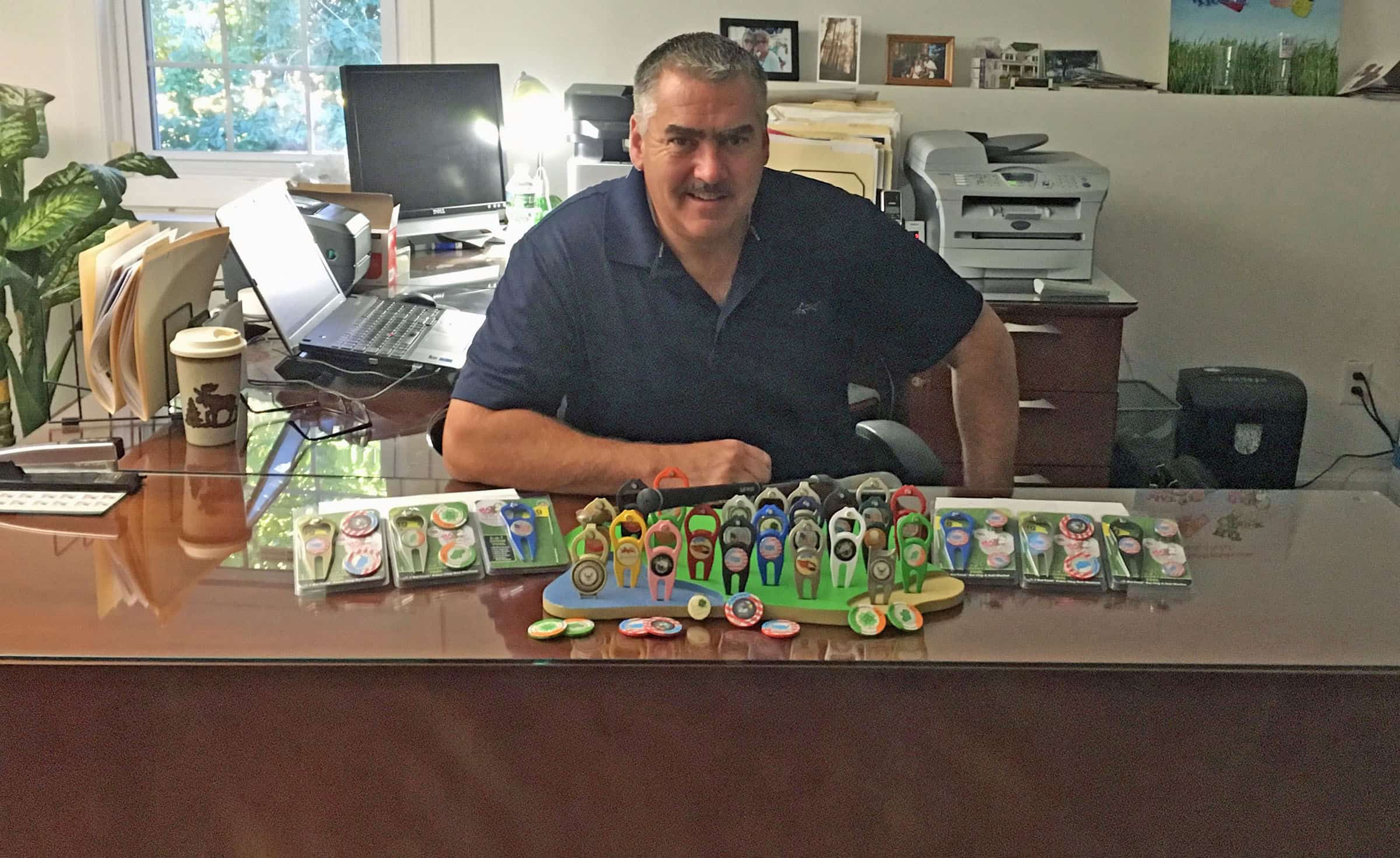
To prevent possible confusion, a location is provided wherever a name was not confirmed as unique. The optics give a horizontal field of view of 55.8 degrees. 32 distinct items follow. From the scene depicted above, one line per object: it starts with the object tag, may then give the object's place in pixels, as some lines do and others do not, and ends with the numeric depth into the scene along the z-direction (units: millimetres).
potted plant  2711
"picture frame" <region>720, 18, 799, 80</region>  3523
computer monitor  3119
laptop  2121
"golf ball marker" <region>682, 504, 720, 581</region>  1275
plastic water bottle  3455
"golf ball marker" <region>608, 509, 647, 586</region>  1256
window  3646
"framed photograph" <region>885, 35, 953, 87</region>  3547
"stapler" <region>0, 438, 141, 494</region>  1555
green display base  1233
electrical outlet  3822
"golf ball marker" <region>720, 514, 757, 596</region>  1260
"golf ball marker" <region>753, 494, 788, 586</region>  1264
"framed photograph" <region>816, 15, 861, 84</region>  3514
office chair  1999
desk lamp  3389
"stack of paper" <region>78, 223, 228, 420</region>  1753
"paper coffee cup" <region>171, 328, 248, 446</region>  1744
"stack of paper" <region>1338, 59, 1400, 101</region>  3533
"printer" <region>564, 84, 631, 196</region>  3223
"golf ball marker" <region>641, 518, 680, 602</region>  1241
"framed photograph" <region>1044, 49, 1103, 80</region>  3566
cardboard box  2842
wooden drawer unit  3074
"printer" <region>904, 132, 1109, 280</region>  3090
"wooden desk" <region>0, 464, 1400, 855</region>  1162
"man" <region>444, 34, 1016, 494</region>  1815
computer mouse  2576
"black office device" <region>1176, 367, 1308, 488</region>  3414
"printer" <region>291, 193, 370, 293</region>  2574
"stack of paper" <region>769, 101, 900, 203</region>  3184
